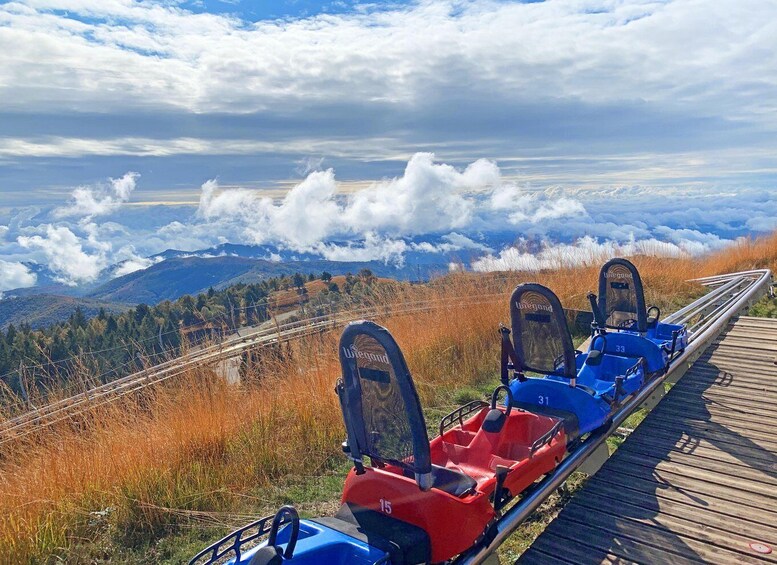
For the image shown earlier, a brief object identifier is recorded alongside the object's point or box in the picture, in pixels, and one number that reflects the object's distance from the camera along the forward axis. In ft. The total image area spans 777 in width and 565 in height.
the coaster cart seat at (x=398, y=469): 10.18
